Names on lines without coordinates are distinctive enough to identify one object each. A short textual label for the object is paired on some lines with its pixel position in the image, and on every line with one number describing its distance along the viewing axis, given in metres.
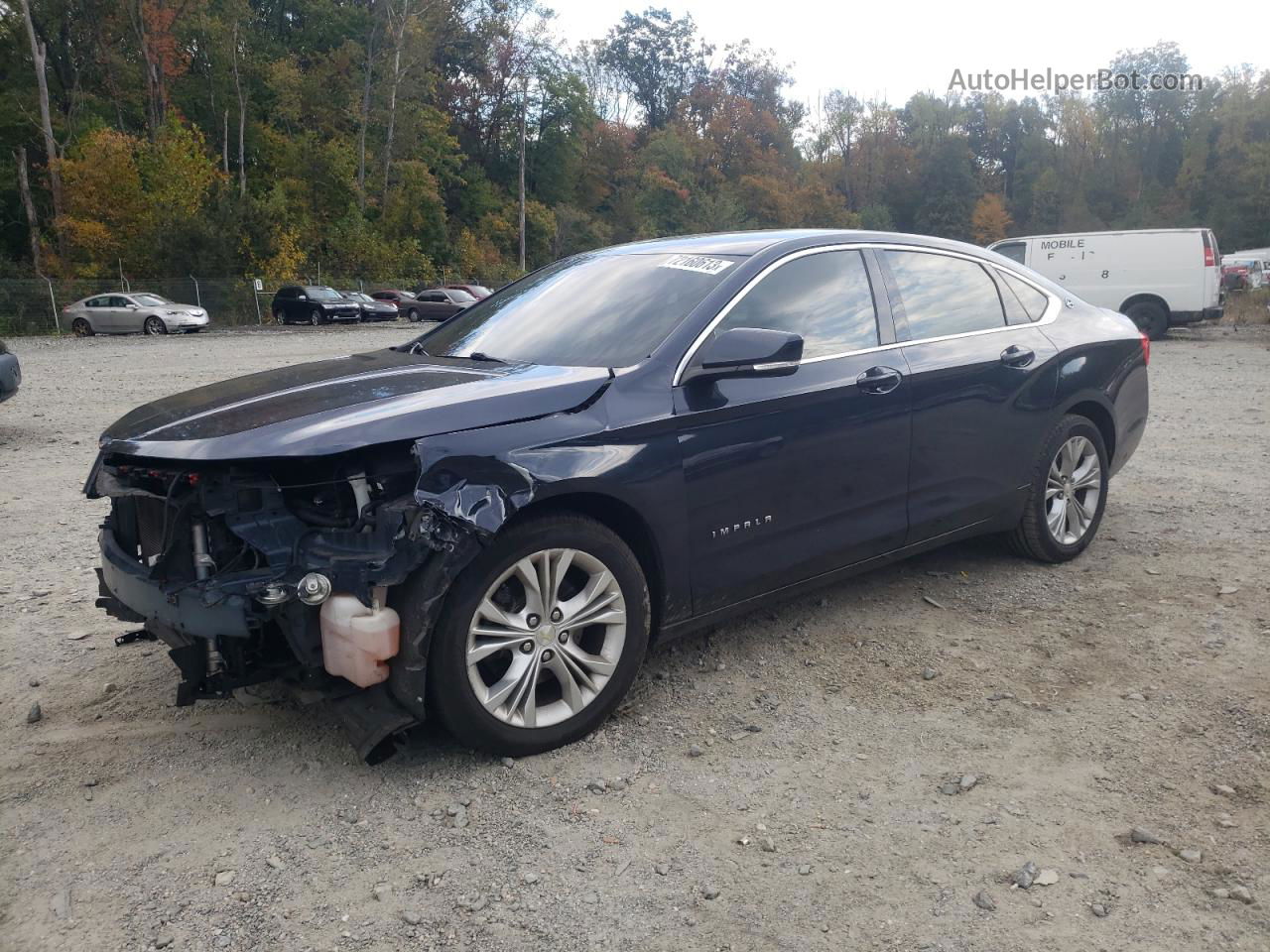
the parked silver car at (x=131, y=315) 31.17
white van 19.12
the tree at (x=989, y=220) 85.25
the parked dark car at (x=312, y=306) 36.47
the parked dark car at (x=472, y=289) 40.28
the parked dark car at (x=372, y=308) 37.78
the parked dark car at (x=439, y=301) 39.92
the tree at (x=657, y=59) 88.00
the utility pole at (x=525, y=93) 58.04
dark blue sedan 2.99
